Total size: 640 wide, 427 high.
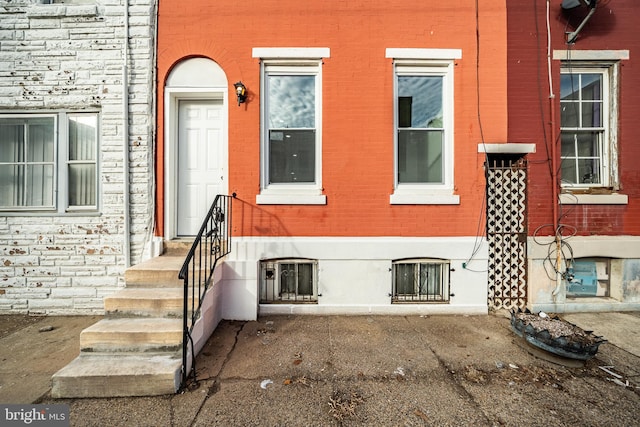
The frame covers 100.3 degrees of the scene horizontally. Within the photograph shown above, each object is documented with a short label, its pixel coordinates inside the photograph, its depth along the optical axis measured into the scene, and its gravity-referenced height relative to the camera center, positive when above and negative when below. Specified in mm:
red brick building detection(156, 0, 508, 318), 4457 +1266
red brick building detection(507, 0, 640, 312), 4594 +1027
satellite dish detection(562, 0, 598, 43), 4414 +3509
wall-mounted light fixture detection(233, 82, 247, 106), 4363 +2045
